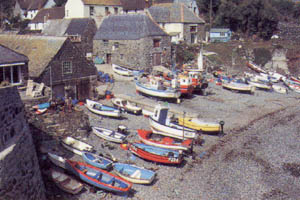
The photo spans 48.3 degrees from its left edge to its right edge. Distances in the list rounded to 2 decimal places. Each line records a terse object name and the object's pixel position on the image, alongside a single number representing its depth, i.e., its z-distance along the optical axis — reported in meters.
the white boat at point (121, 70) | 39.59
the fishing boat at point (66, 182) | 15.59
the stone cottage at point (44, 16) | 62.63
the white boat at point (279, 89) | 38.50
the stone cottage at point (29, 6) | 79.81
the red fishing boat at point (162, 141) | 20.55
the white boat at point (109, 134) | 21.67
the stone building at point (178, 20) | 52.94
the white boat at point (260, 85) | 38.53
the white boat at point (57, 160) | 17.02
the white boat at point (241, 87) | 36.83
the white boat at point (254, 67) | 46.97
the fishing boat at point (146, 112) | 27.53
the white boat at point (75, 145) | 19.76
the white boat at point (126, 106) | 27.77
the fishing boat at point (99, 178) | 15.96
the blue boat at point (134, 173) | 17.16
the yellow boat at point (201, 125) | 24.22
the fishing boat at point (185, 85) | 32.56
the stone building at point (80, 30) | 44.16
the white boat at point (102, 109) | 25.92
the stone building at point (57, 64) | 26.86
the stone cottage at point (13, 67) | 21.47
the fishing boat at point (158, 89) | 31.22
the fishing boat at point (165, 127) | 22.70
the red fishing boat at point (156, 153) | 19.16
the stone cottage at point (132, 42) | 41.41
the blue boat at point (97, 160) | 17.84
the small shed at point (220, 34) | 59.62
